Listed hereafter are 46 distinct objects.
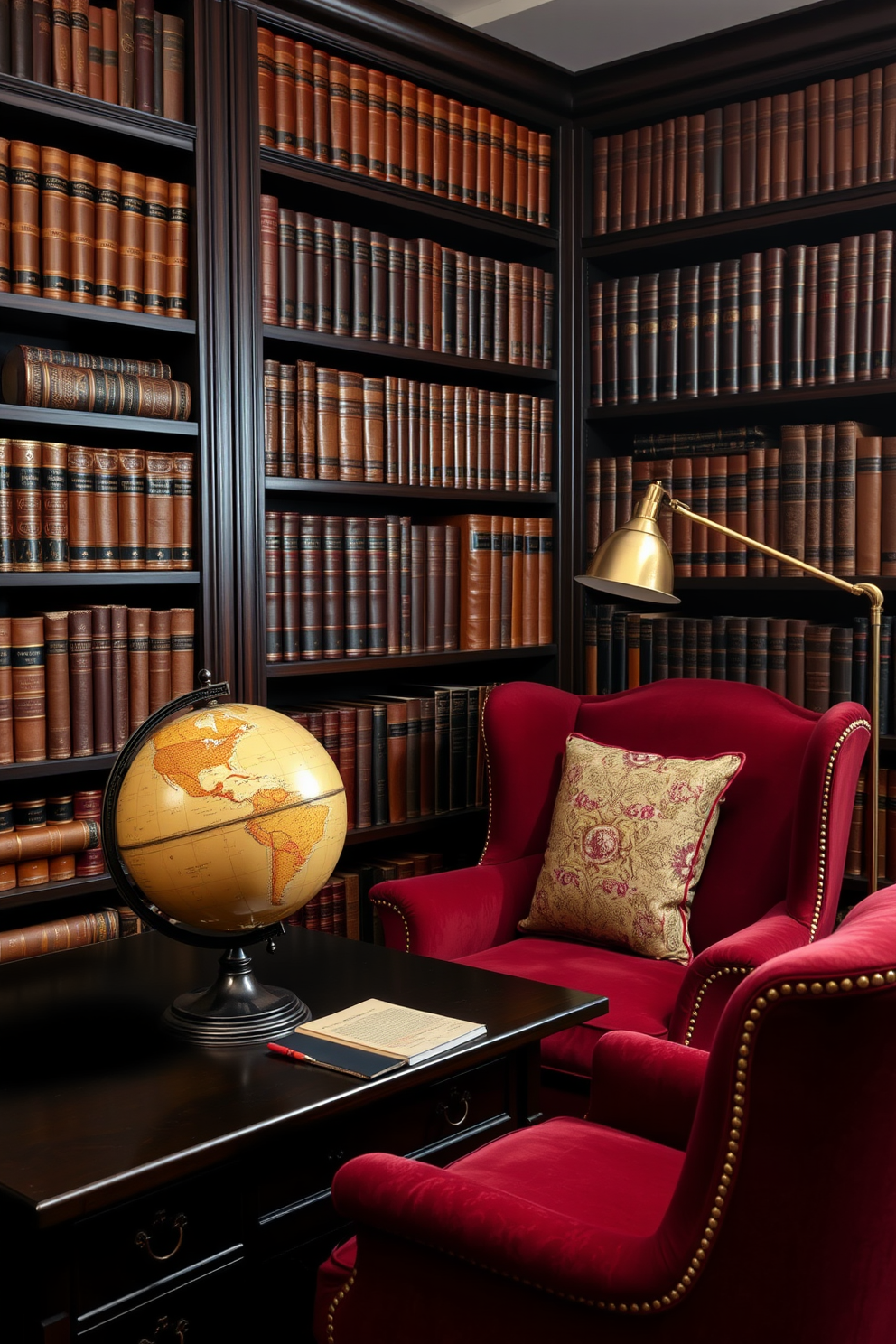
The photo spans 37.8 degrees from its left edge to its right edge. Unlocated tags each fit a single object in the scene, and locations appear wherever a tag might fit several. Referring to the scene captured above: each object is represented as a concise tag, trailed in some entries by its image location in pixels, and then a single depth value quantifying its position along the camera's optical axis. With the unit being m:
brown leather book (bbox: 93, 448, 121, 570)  2.92
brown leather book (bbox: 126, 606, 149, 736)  3.00
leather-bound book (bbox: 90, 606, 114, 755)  2.94
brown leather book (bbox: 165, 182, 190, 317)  3.03
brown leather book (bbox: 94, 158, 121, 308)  2.90
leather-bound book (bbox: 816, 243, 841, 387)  3.46
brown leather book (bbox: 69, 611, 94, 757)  2.91
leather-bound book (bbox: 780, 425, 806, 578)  3.52
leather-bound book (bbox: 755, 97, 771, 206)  3.54
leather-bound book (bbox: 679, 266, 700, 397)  3.71
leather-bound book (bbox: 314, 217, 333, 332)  3.32
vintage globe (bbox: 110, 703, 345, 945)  1.77
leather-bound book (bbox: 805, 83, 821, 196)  3.46
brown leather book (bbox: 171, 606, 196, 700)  3.08
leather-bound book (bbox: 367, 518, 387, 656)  3.49
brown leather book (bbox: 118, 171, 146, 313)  2.95
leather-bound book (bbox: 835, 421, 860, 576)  3.44
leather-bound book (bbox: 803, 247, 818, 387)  3.50
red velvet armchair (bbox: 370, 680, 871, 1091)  2.62
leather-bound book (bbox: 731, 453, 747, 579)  3.65
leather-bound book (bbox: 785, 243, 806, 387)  3.51
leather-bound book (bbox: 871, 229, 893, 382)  3.38
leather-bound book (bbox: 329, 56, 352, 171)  3.32
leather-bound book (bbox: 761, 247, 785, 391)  3.55
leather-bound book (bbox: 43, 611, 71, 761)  2.87
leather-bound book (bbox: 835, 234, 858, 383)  3.43
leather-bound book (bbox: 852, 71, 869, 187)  3.38
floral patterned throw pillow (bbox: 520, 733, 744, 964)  2.94
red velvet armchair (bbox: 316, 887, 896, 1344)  1.25
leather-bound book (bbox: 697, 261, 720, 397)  3.67
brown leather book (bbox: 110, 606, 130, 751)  2.97
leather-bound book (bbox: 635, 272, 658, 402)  3.80
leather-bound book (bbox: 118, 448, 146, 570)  2.96
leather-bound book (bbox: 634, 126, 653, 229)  3.77
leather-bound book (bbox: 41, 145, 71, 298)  2.81
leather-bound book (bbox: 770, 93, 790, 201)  3.51
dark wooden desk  1.45
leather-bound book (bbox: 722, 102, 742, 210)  3.60
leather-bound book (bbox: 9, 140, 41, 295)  2.77
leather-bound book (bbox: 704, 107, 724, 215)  3.63
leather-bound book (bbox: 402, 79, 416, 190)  3.48
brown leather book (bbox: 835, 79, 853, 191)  3.41
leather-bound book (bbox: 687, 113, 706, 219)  3.66
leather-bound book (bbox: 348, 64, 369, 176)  3.36
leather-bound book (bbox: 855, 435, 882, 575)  3.41
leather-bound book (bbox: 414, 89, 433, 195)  3.52
